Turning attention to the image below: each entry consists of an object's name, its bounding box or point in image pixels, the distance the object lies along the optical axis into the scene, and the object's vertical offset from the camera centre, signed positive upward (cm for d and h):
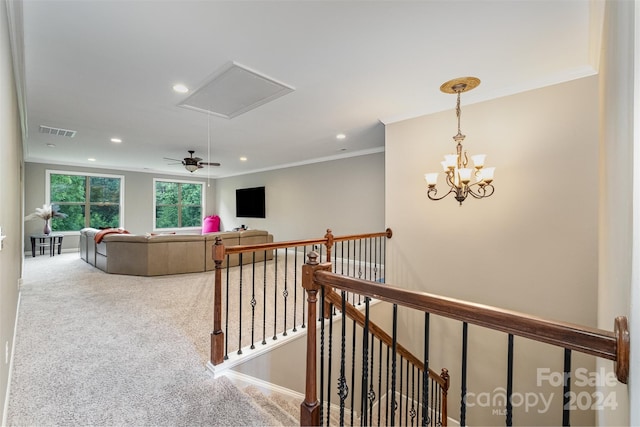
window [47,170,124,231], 724 +25
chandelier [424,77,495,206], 256 +37
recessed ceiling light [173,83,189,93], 278 +124
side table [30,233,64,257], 647 -84
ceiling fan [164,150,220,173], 520 +85
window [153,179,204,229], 890 +16
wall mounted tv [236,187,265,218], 819 +19
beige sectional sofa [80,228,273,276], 476 -81
